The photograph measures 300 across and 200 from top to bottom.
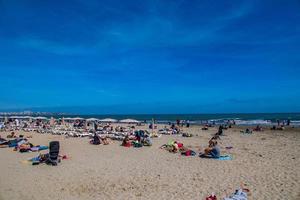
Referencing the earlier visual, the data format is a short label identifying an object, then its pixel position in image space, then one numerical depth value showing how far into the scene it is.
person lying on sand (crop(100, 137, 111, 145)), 13.57
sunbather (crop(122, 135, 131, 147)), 12.83
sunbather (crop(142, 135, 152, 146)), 12.97
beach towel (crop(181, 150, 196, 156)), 10.24
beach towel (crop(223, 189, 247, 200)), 5.28
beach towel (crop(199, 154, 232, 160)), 9.49
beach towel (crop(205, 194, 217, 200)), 5.29
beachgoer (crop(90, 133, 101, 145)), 13.60
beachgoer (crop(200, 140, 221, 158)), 9.56
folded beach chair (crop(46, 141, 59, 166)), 8.78
